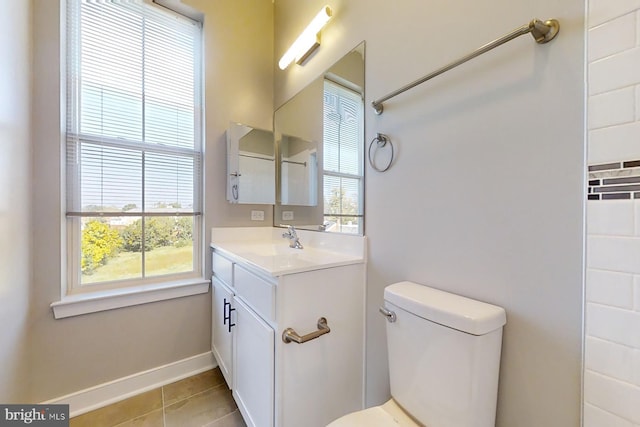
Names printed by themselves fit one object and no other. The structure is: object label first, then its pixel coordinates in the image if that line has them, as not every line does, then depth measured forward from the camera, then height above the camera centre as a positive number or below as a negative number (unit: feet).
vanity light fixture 4.53 +3.53
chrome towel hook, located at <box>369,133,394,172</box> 3.64 +1.05
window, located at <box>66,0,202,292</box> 4.82 +1.42
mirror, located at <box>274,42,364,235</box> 4.20 +1.25
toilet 2.31 -1.53
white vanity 3.13 -1.76
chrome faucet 5.21 -0.59
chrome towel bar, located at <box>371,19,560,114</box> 2.11 +1.59
